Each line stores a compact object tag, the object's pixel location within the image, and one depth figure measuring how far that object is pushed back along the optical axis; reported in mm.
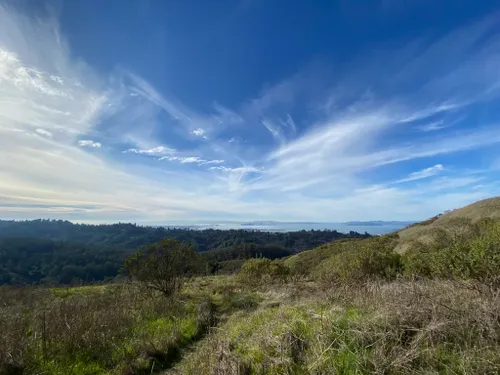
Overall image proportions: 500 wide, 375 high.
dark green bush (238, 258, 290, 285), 22006
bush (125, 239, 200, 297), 15594
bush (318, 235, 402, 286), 16422
